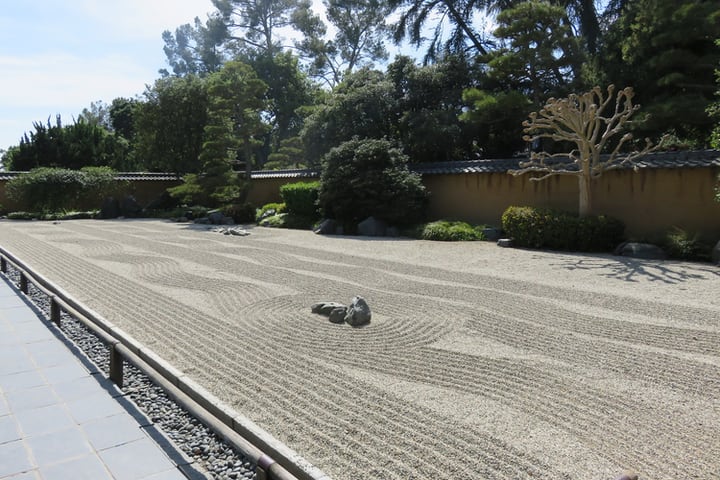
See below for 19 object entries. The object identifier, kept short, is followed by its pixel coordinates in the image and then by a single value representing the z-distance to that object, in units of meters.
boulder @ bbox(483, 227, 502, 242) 11.78
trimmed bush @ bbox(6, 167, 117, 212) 20.14
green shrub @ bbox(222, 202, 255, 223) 17.91
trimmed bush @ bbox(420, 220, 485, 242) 11.87
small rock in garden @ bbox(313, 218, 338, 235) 13.85
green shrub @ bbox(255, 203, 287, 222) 17.42
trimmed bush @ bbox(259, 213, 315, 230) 15.48
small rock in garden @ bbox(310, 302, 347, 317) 5.39
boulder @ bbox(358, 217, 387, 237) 13.35
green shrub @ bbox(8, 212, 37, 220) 20.05
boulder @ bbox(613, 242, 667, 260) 8.89
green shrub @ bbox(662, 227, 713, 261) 8.66
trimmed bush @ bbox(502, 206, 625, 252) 9.70
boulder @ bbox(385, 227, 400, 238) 13.27
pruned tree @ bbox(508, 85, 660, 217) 9.70
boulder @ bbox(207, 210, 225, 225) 17.58
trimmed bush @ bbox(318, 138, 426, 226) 13.29
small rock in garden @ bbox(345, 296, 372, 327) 5.10
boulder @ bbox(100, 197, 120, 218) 20.92
